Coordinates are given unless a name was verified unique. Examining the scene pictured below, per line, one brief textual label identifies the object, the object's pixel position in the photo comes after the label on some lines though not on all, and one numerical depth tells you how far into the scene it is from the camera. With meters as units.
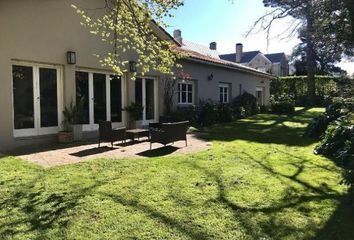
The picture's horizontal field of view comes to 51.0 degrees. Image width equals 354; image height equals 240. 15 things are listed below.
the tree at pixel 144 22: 8.15
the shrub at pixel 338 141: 9.14
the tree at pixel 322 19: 10.95
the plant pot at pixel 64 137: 11.70
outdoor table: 11.90
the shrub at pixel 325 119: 12.87
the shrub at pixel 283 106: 26.75
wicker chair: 10.70
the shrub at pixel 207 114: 18.11
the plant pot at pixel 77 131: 12.11
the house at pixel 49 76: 10.55
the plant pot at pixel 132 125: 14.98
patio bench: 10.43
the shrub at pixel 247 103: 23.89
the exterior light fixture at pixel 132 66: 14.65
